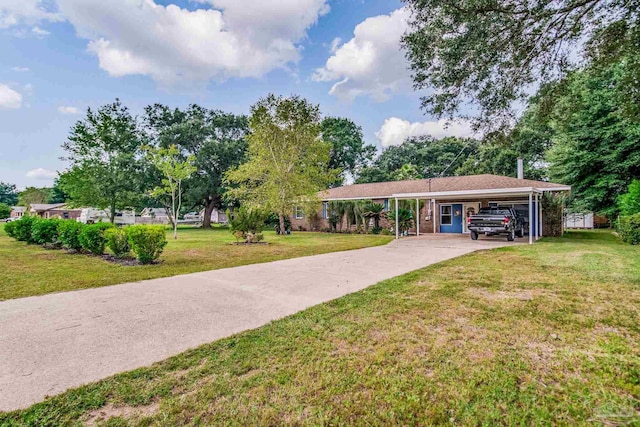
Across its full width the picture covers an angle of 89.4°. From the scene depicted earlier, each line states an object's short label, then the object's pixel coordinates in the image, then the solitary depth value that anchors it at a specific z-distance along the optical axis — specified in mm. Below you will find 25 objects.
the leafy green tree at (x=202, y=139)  28688
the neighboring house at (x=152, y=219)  39775
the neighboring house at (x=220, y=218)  51219
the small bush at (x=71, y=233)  11127
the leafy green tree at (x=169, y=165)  16647
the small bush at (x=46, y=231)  12727
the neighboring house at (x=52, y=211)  50722
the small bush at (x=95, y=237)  10289
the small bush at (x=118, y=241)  9594
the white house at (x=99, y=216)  36750
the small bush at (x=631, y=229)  11875
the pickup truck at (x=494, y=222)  14148
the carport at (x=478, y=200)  13404
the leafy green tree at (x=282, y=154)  19984
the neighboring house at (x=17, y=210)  64938
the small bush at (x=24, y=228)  14491
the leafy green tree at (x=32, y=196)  54625
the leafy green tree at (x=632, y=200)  13395
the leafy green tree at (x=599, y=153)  18234
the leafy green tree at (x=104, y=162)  26328
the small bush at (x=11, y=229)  15668
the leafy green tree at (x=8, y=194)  79500
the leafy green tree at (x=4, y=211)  49738
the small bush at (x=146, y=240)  8703
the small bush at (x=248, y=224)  14805
